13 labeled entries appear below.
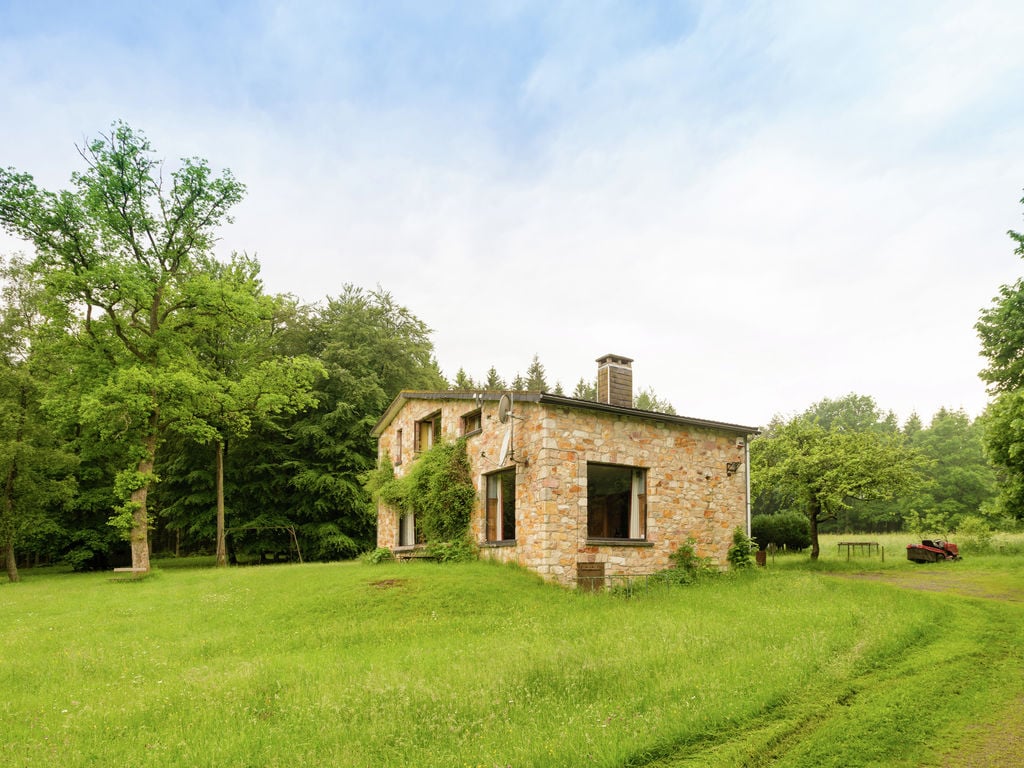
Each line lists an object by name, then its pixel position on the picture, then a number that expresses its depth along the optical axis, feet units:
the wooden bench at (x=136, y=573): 74.63
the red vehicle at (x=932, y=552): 76.89
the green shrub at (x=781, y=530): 102.42
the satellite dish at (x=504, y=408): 55.57
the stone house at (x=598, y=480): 53.01
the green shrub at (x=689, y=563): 57.16
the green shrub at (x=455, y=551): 60.75
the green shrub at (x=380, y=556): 68.95
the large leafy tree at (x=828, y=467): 77.56
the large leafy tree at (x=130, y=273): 78.69
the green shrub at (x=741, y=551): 61.00
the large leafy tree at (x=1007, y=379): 48.96
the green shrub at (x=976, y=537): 84.28
